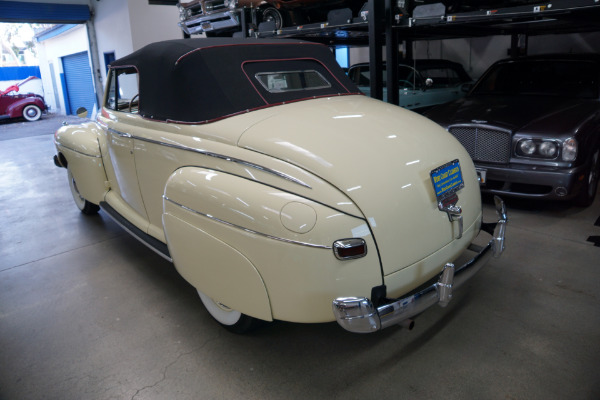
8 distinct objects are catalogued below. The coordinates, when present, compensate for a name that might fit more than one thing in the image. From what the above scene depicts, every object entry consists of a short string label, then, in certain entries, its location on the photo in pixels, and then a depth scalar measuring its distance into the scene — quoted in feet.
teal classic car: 23.54
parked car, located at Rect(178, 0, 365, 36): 19.63
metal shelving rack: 13.28
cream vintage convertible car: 5.84
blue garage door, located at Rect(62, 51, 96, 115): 49.32
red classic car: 49.08
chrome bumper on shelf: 22.25
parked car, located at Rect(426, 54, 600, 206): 12.48
